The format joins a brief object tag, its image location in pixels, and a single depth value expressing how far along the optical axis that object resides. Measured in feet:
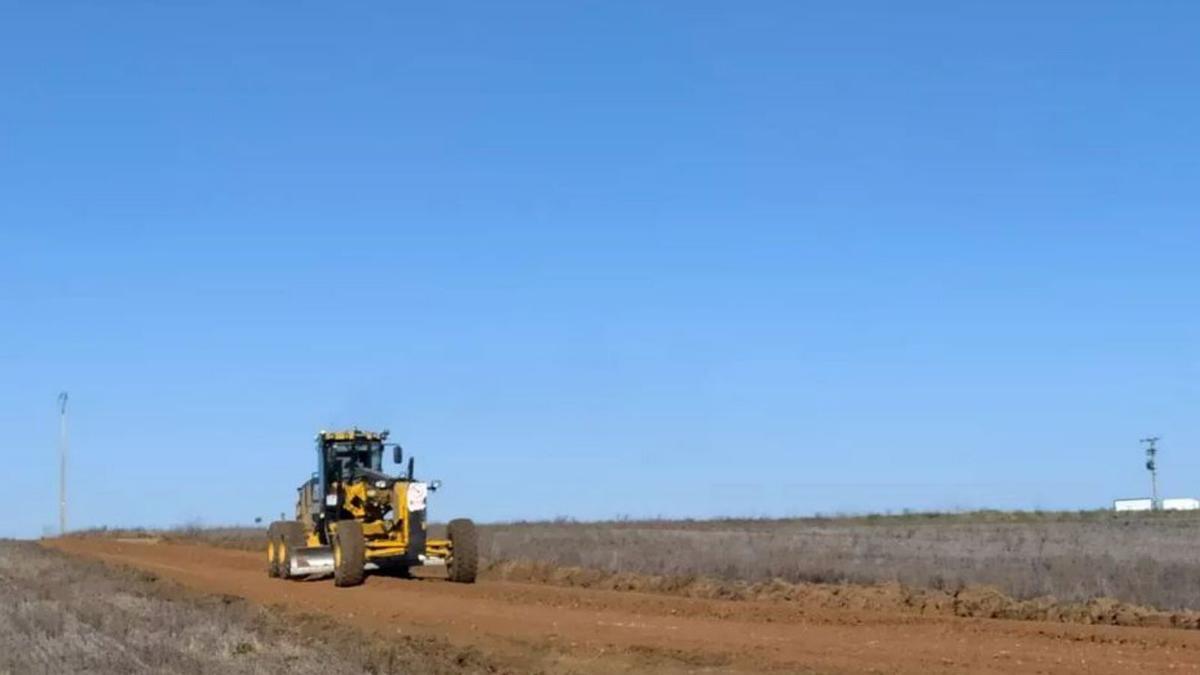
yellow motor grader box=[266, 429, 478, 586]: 97.35
